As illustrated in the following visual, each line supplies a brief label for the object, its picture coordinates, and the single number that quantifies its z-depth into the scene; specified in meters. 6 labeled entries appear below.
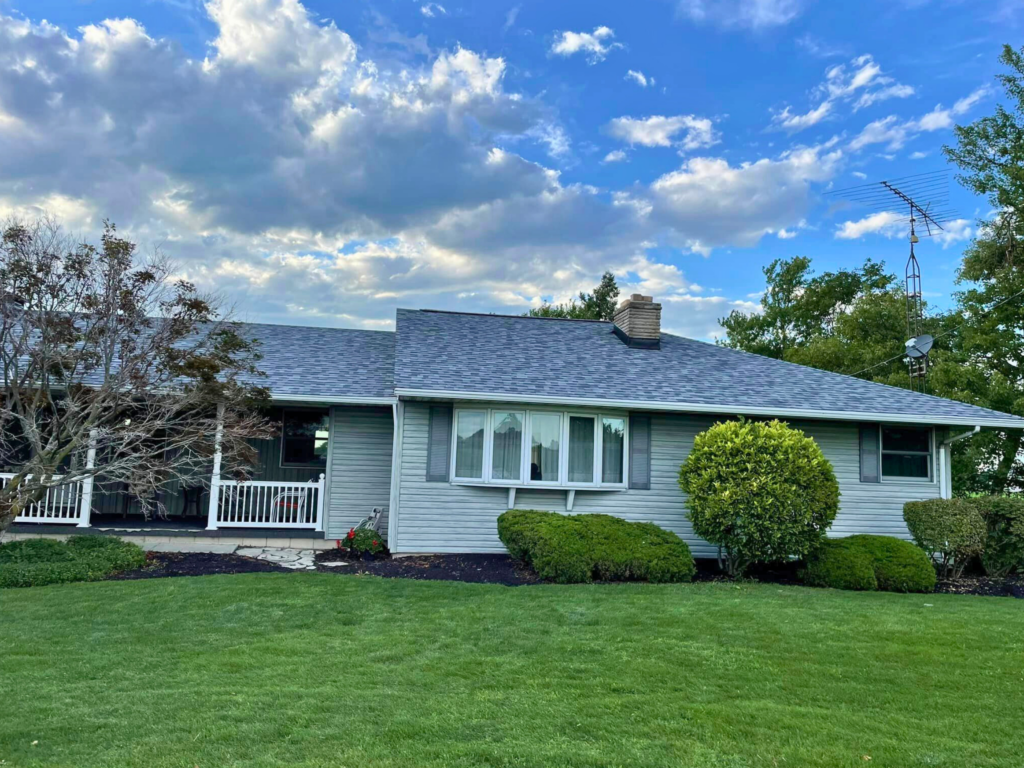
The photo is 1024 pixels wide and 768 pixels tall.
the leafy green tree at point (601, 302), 31.23
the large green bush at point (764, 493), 8.91
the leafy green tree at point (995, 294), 17.36
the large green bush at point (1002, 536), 10.02
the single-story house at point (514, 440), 10.48
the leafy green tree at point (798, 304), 29.34
